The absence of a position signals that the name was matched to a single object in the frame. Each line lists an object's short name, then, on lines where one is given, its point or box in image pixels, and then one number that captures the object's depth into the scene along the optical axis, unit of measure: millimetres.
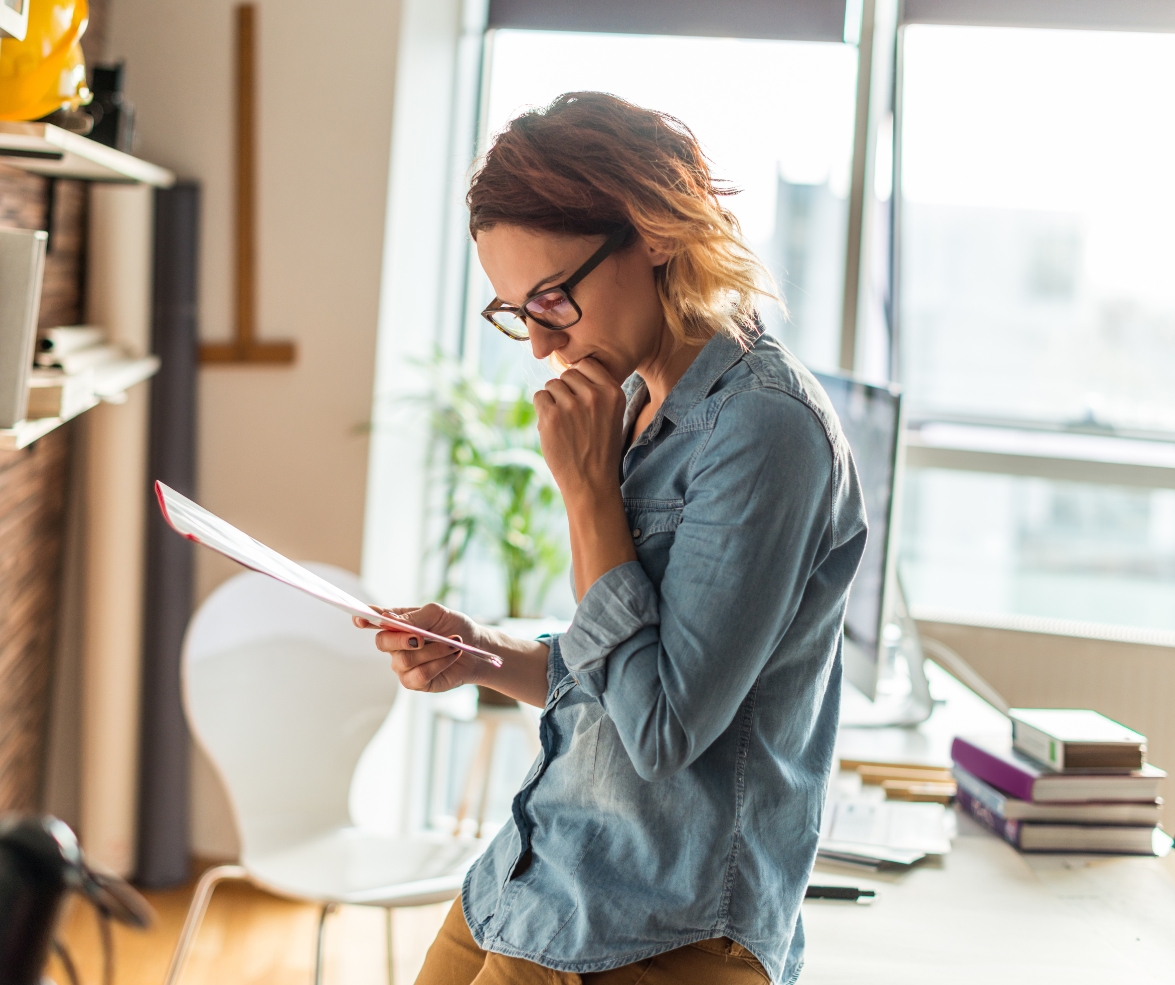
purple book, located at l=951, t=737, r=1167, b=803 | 1489
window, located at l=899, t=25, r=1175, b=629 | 2936
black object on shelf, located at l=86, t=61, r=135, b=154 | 2109
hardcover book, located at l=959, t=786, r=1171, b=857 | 1482
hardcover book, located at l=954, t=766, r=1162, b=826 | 1492
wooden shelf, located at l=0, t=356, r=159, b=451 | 1496
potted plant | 2725
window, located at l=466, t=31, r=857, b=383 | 3002
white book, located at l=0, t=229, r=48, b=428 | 1449
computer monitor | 1738
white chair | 1869
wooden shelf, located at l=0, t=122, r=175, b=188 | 1507
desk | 1155
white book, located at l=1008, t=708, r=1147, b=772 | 1513
